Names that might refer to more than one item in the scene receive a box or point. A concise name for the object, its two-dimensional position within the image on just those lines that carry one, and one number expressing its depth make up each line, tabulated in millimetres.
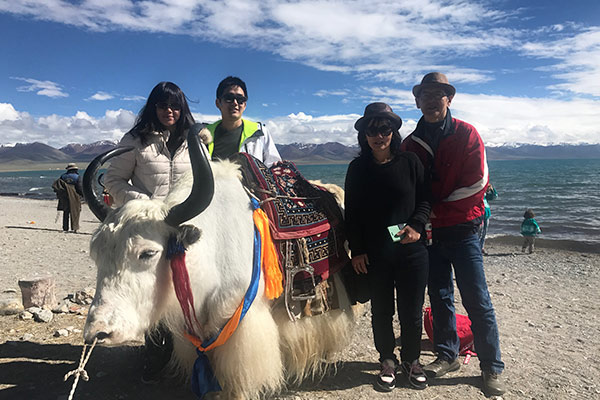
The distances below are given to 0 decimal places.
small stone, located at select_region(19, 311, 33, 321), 3727
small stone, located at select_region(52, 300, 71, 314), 3928
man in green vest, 3059
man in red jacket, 2719
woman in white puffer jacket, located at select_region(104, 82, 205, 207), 2600
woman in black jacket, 2584
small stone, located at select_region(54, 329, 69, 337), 3467
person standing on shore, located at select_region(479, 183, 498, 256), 7094
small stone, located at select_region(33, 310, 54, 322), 3688
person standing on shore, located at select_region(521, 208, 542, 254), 9148
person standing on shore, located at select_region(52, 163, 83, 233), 10398
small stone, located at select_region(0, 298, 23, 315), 3775
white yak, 1876
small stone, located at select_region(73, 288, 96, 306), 4230
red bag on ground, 3293
